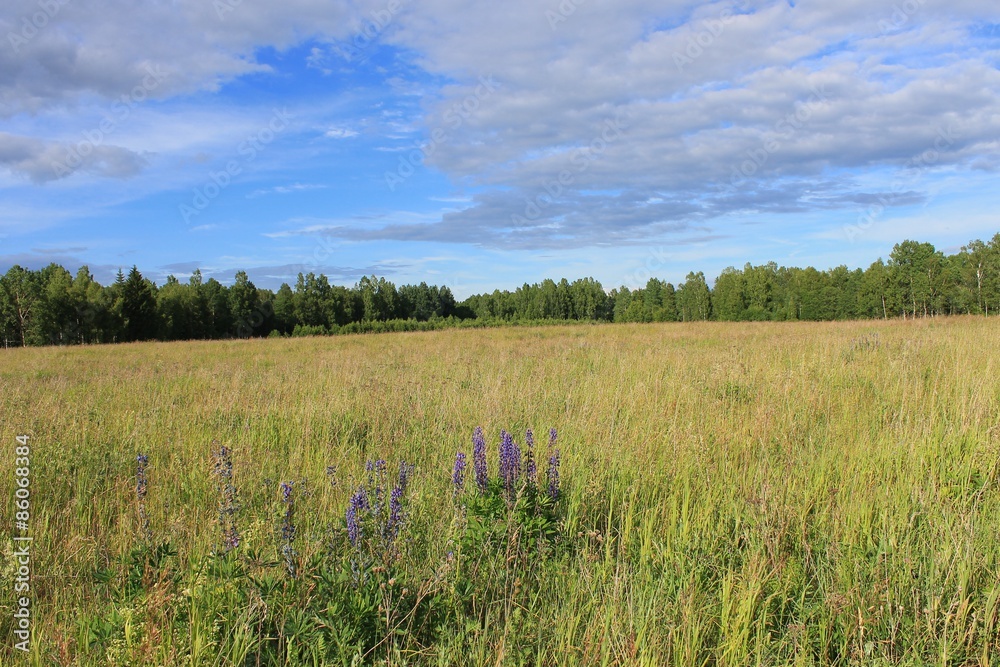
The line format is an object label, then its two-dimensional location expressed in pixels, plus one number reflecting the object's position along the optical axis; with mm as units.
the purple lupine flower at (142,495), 2750
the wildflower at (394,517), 2303
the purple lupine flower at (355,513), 2241
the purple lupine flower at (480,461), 2791
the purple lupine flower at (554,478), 2934
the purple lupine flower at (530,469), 2772
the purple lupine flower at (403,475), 2769
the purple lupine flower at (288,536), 2173
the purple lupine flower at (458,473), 2826
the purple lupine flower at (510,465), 2646
